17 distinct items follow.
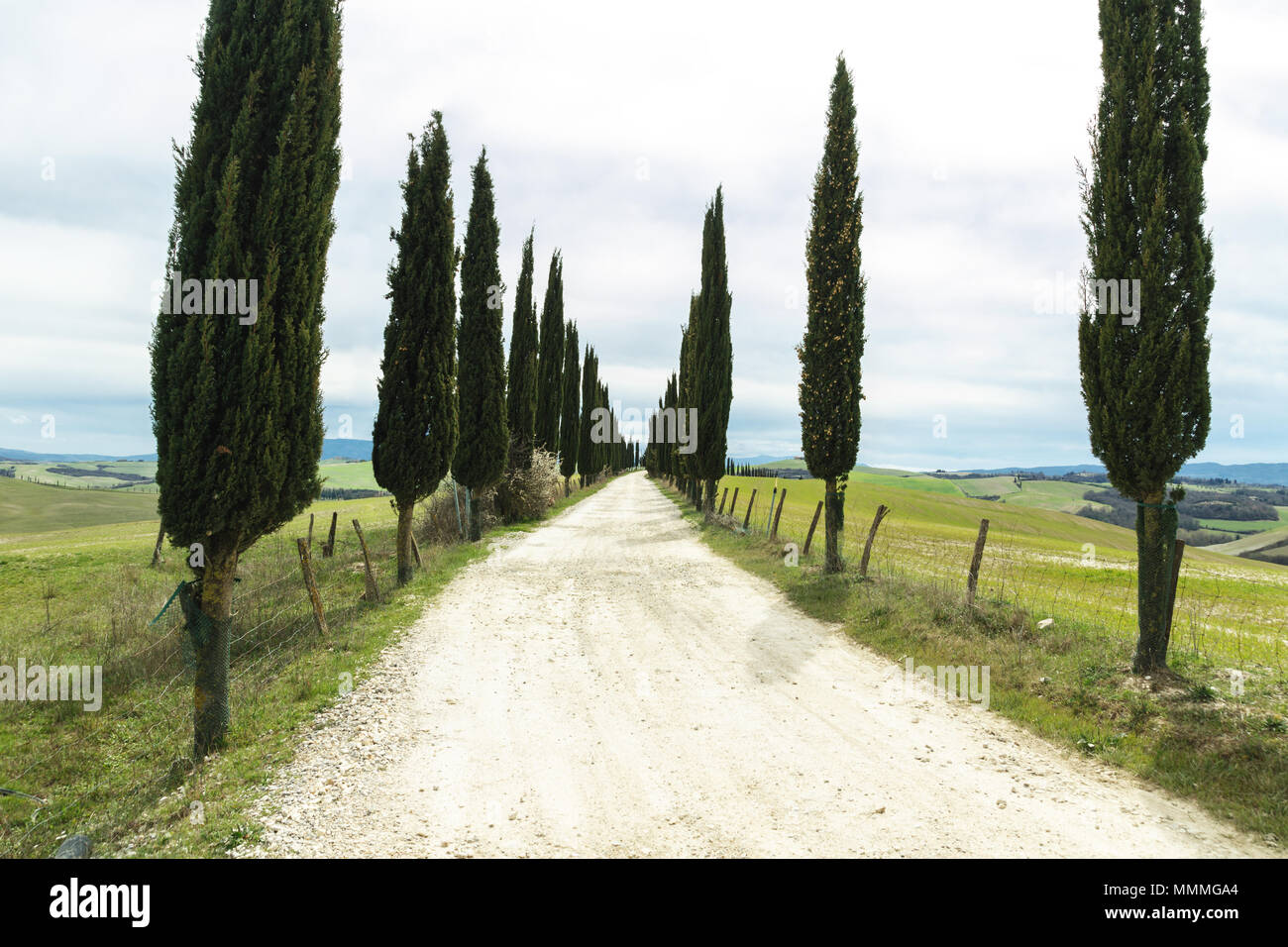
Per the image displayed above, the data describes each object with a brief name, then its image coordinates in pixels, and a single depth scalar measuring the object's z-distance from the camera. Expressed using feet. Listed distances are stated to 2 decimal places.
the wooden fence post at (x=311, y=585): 26.99
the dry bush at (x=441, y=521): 59.57
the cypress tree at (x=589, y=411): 168.45
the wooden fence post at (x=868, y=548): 37.65
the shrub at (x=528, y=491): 74.64
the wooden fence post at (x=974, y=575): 28.96
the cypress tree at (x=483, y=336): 60.03
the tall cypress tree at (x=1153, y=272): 21.07
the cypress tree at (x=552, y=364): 103.40
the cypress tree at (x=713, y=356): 85.20
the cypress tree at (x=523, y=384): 75.92
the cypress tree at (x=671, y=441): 126.82
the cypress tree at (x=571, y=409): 126.72
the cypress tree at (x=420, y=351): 40.01
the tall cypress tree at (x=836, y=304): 43.06
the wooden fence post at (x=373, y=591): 33.83
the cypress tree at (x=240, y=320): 16.99
